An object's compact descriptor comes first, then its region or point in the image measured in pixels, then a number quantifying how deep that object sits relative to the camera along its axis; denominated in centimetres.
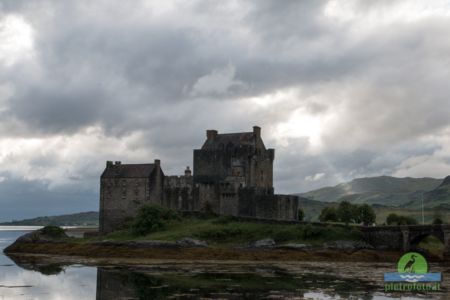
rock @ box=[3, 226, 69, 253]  7406
